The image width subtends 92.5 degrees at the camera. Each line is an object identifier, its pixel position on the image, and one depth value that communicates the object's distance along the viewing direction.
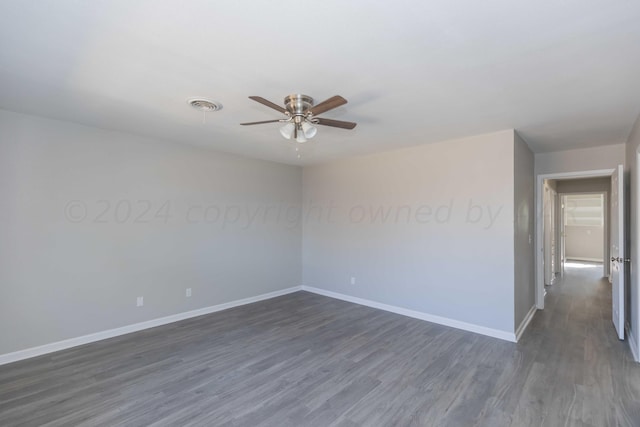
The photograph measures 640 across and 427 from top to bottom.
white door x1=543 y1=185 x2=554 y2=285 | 6.07
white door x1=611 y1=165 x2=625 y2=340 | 3.61
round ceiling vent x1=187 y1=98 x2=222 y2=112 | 2.76
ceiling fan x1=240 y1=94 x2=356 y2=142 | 2.55
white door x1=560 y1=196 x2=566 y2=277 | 7.84
